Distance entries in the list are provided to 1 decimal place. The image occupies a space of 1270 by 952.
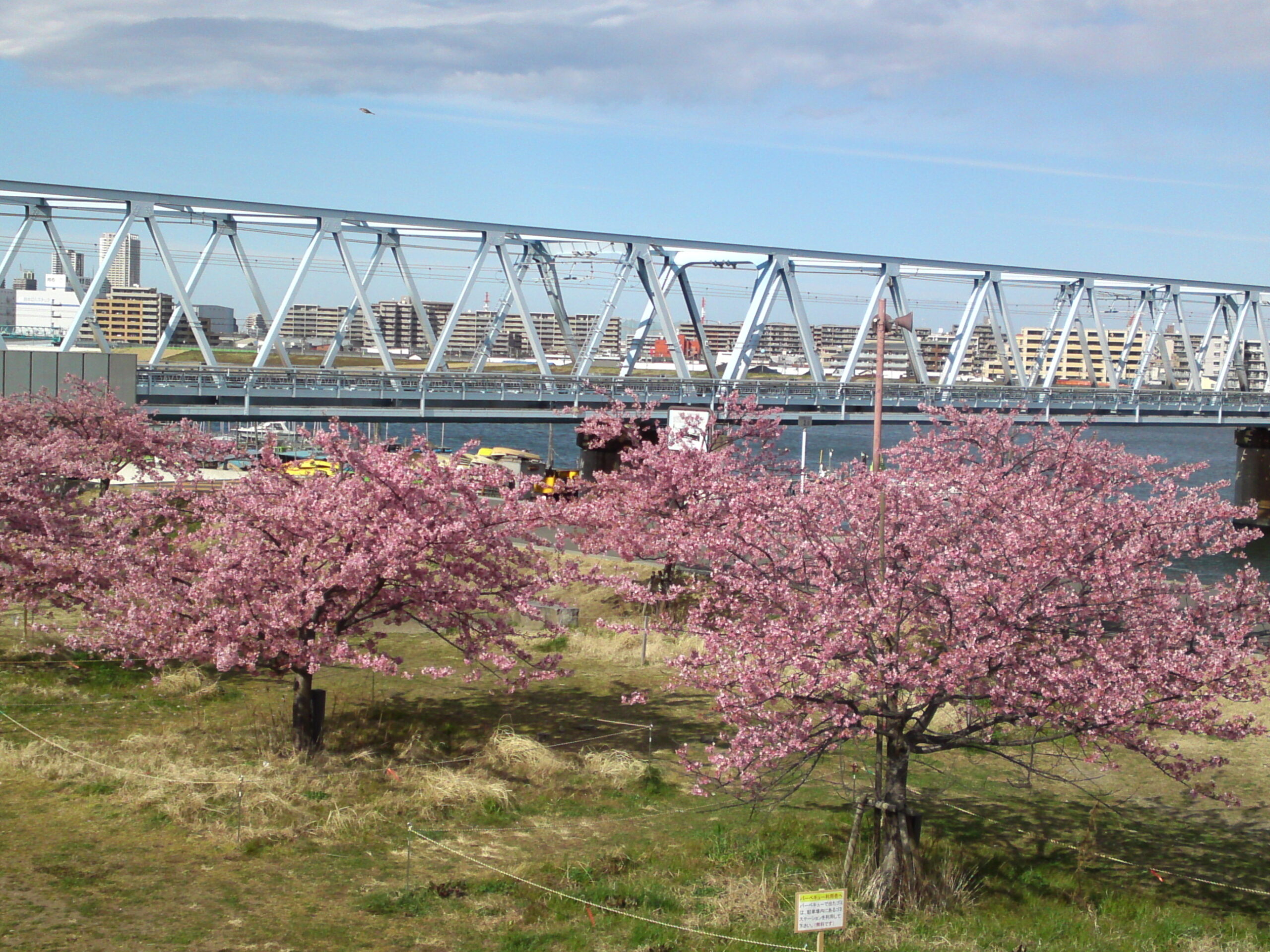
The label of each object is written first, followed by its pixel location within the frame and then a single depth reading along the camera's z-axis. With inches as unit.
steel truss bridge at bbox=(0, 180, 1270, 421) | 1432.1
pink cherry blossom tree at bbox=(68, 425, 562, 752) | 639.1
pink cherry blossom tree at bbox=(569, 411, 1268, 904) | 484.4
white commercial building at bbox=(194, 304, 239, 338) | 4287.4
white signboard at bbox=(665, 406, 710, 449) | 1189.7
